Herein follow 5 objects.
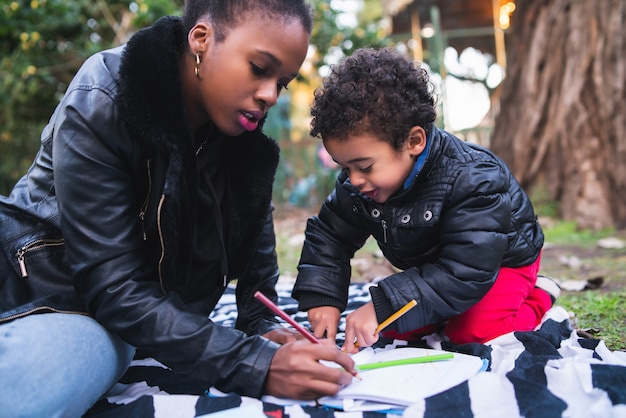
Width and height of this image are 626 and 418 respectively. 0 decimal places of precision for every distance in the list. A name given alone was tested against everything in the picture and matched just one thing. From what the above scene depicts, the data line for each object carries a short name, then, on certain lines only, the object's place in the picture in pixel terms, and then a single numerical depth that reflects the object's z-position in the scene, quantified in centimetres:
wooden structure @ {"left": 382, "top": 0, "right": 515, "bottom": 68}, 740
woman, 133
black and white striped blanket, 129
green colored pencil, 151
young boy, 167
